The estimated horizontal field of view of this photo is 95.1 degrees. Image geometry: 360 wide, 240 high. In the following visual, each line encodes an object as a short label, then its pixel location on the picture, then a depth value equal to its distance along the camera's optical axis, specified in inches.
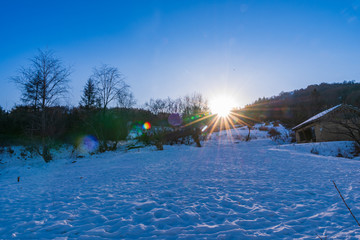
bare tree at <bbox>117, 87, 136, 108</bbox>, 890.3
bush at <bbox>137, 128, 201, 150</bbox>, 1009.5
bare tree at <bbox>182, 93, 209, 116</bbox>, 2132.1
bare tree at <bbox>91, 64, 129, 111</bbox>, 831.7
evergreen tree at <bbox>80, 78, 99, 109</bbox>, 1169.7
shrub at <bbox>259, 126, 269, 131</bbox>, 1612.2
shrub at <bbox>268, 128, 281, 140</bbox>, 1334.9
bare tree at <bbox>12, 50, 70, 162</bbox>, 541.0
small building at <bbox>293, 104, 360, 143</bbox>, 696.4
